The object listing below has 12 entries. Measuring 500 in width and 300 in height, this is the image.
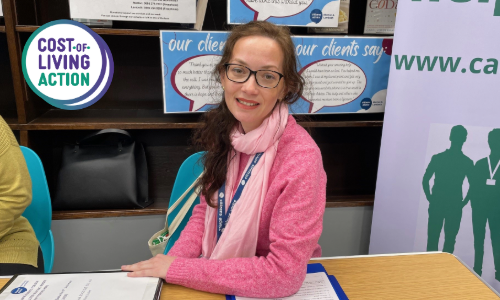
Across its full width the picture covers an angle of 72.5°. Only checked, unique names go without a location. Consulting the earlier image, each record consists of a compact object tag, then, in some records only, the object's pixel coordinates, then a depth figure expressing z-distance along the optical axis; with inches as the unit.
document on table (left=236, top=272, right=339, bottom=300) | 33.0
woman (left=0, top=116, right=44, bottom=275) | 46.3
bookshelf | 63.8
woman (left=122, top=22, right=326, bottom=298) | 33.3
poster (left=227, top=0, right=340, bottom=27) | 64.2
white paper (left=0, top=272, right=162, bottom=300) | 30.1
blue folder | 33.0
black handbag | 67.7
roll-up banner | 60.2
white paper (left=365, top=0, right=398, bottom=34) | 71.1
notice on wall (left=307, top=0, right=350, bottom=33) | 68.9
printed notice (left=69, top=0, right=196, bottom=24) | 60.3
